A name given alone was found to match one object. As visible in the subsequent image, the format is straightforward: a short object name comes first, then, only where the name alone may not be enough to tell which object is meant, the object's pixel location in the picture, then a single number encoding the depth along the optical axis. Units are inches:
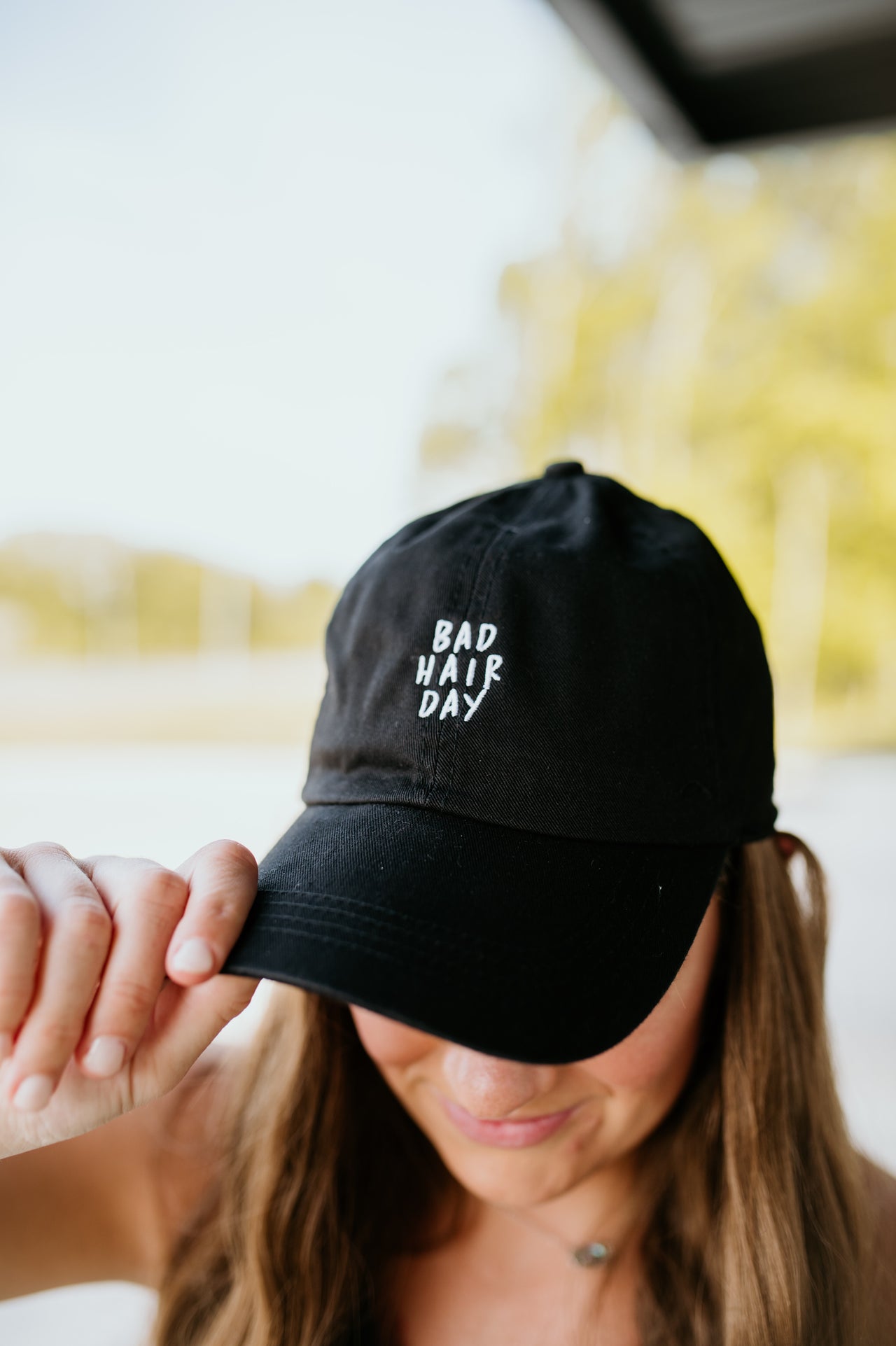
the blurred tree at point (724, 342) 264.8
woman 27.7
